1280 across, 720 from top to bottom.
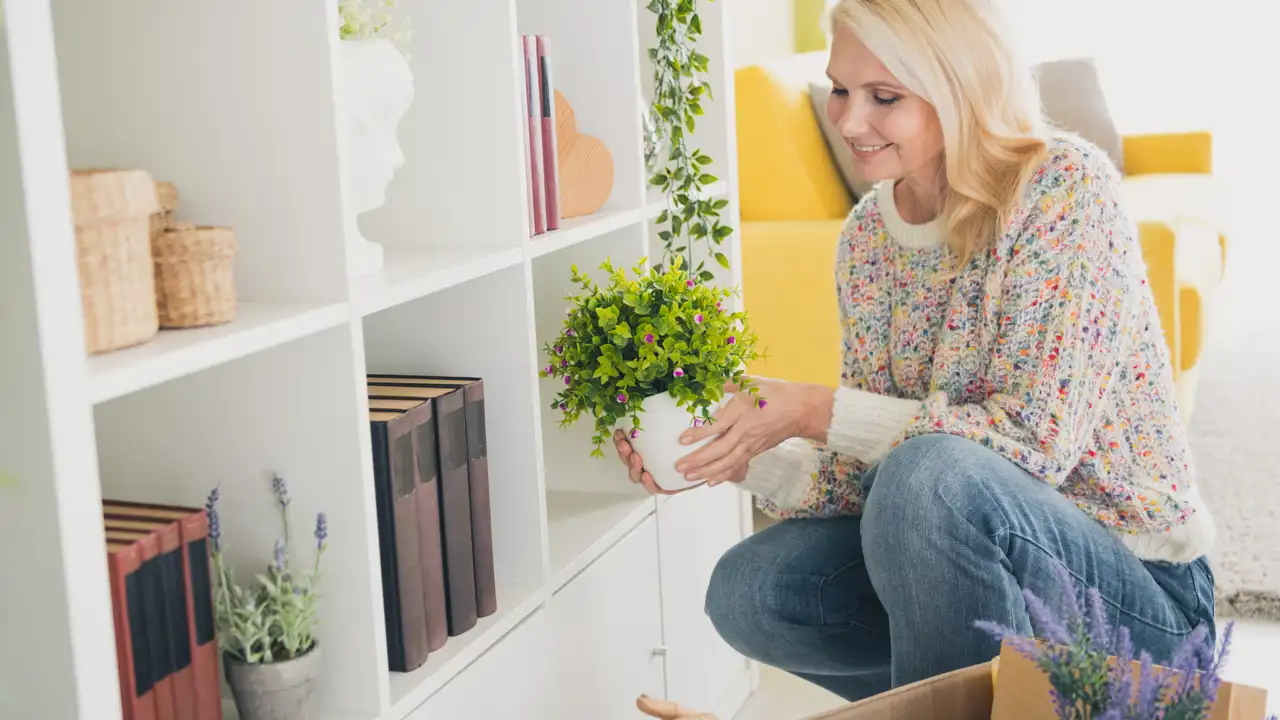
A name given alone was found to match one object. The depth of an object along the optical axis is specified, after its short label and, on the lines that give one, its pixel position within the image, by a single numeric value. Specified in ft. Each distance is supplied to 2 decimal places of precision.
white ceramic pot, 4.80
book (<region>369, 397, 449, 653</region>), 4.04
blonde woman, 4.41
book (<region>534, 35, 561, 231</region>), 4.99
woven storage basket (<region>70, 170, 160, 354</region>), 2.86
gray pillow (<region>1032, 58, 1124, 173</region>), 13.24
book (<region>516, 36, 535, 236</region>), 4.81
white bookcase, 2.59
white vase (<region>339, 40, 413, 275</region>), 4.05
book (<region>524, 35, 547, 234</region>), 4.88
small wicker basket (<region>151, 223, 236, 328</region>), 3.19
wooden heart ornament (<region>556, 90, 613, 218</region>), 5.32
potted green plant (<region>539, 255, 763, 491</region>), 4.66
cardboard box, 3.17
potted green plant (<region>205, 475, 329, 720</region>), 3.45
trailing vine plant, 5.68
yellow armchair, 9.32
